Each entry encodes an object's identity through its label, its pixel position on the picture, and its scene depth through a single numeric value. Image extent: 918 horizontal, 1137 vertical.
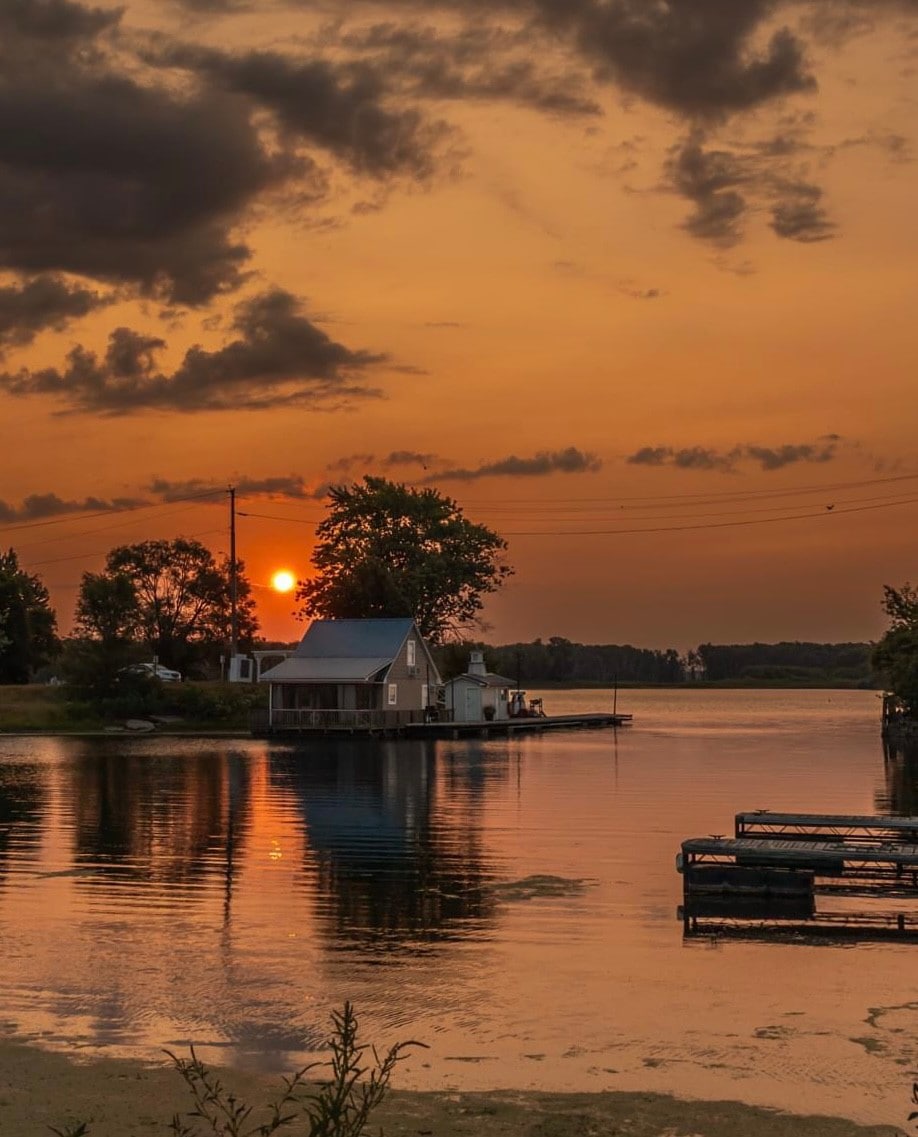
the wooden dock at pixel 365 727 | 98.28
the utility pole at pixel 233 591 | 113.00
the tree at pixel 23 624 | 112.11
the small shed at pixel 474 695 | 108.31
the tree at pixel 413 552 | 123.62
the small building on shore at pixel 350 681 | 99.25
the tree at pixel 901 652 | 91.94
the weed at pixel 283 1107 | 12.96
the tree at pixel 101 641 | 108.00
